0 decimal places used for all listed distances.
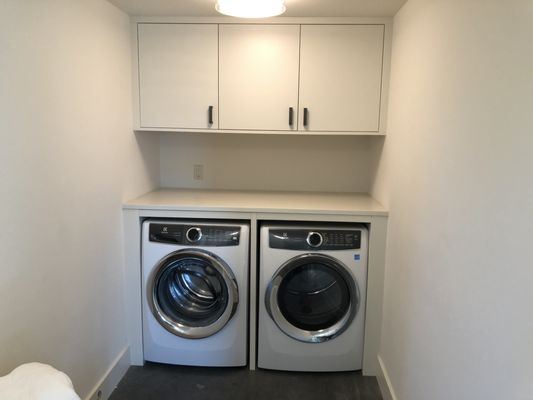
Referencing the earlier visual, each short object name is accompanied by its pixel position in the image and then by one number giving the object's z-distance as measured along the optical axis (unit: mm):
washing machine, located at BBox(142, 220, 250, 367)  2250
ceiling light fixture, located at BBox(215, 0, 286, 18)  1887
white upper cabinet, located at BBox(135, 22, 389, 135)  2361
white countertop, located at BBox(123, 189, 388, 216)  2254
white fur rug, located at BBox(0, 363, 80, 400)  1039
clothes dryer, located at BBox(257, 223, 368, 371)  2234
